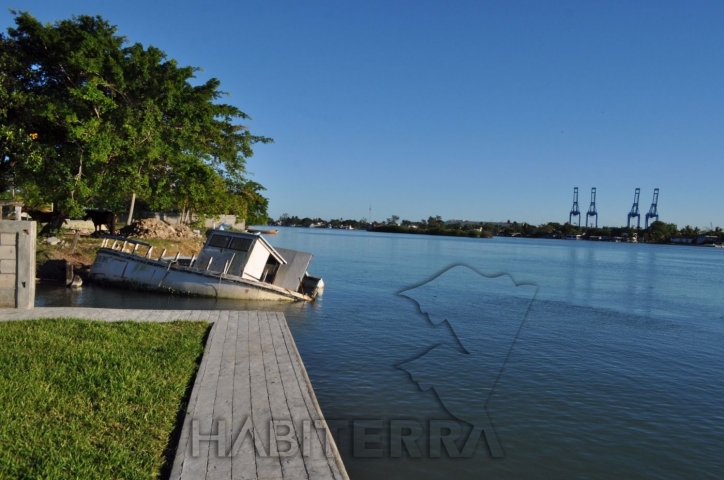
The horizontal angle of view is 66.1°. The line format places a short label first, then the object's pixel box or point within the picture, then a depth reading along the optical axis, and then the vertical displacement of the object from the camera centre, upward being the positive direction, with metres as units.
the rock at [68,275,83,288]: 23.31 -3.00
